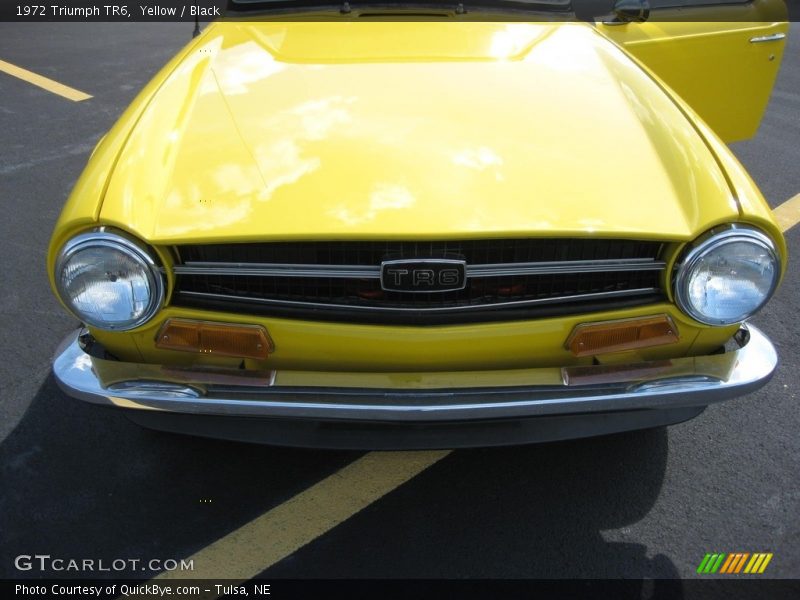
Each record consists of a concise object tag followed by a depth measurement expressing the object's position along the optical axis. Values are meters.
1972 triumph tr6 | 1.91
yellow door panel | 3.29
